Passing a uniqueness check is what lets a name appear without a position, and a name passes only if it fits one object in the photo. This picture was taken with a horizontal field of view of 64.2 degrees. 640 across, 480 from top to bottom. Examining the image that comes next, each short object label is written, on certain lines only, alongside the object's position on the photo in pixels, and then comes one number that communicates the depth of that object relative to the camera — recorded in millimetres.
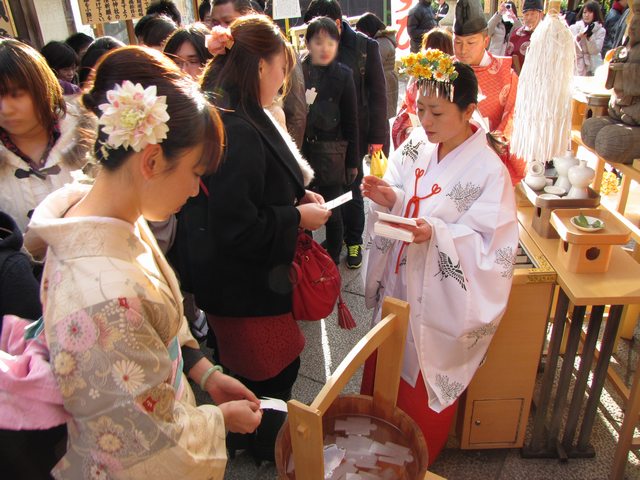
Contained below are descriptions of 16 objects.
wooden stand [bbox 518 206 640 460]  2033
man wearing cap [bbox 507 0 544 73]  6121
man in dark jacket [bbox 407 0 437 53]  7500
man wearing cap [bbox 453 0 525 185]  3164
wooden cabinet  2162
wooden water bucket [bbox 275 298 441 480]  1202
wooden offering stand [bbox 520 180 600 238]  2332
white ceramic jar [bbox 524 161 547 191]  2523
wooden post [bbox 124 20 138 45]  4395
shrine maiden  1980
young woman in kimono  1006
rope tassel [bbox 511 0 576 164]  2564
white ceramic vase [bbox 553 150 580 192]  2451
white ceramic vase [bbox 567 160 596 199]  2344
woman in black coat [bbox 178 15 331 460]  1824
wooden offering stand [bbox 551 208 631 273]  2053
